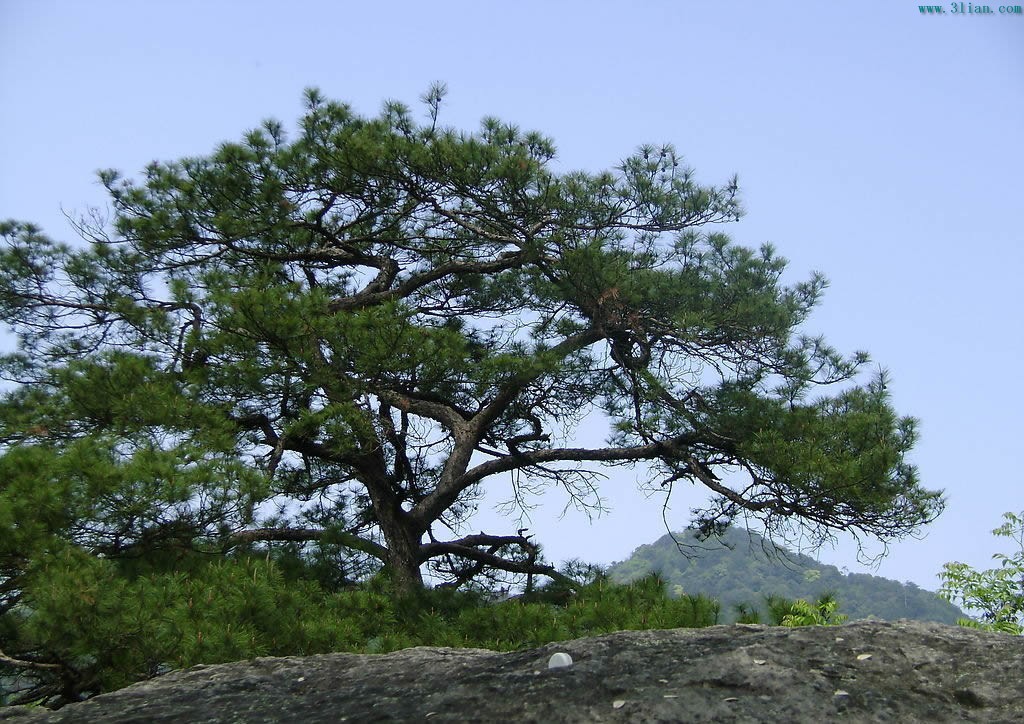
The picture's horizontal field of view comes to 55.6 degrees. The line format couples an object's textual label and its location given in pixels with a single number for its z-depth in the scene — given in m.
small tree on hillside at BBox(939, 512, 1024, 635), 10.03
